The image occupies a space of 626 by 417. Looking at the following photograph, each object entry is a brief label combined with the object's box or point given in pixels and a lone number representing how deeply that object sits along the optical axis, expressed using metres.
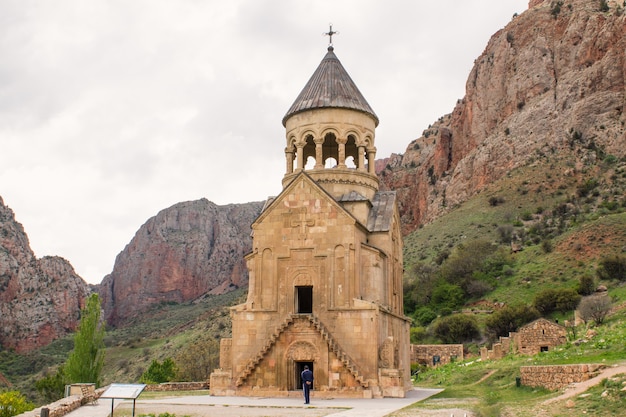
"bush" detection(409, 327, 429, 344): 50.70
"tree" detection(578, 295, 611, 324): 34.19
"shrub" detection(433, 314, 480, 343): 48.09
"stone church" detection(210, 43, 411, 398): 21.83
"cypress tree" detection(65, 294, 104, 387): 33.00
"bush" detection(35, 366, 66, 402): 37.64
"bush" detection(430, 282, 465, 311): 56.03
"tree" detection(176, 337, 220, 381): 42.46
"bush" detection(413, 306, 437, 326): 55.09
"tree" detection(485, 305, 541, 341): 44.00
